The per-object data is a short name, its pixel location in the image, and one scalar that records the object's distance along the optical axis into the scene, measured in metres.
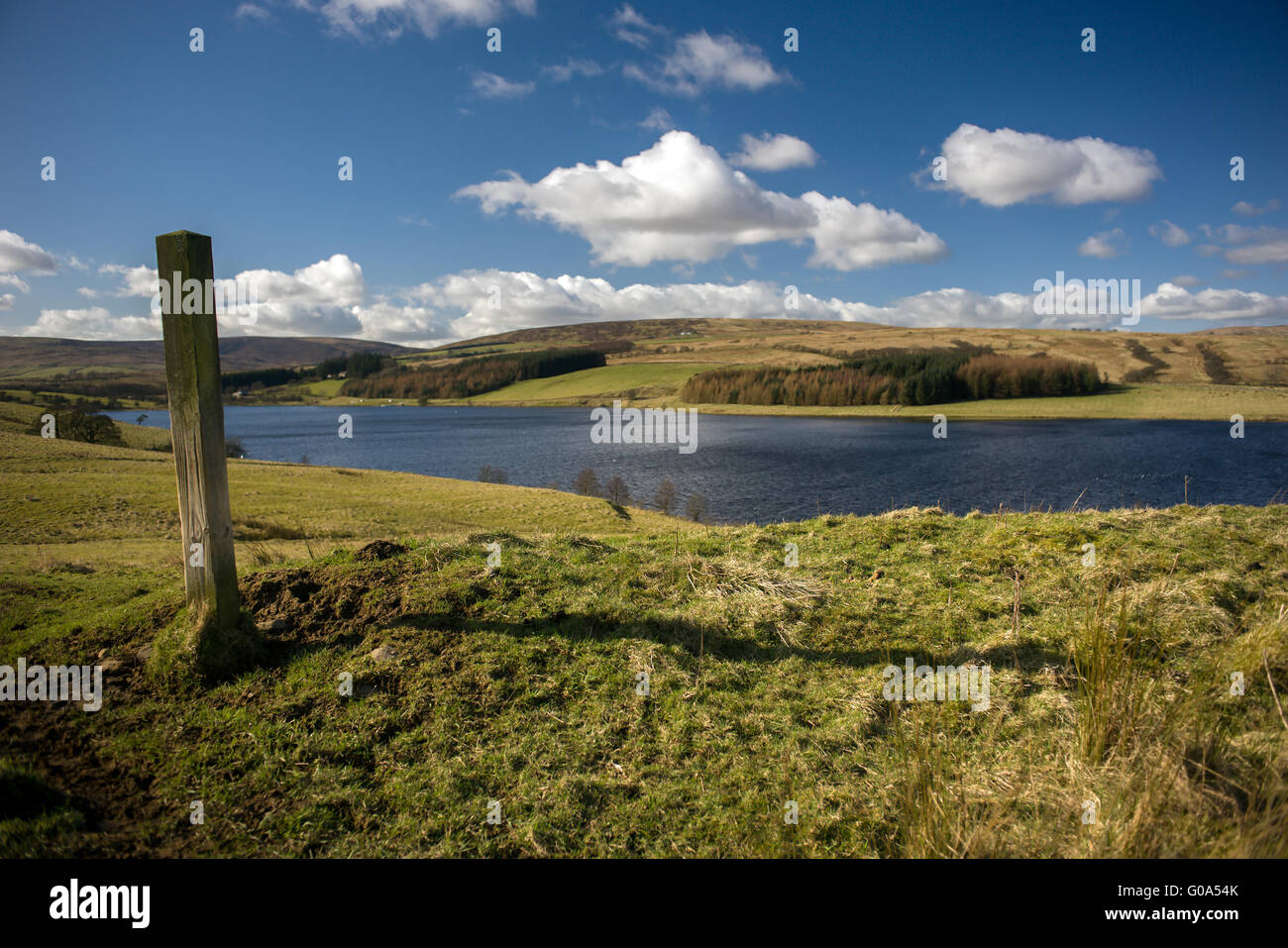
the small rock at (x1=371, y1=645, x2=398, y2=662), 5.84
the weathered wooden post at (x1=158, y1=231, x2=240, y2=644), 5.46
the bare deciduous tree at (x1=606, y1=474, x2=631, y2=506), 43.00
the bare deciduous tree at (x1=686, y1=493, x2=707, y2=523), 34.59
